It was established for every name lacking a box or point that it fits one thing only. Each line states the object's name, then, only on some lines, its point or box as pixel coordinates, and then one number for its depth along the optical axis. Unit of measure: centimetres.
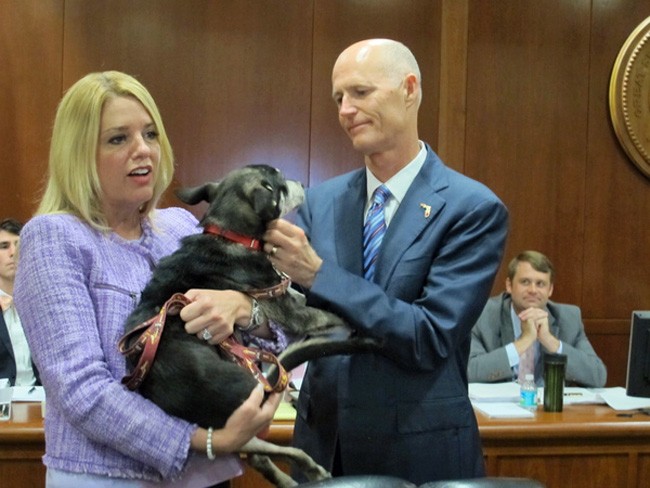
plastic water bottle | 351
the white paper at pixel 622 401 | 352
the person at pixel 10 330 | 433
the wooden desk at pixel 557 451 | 310
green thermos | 342
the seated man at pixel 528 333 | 409
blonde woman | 161
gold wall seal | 559
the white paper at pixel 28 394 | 350
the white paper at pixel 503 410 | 328
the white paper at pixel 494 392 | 357
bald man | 188
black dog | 171
